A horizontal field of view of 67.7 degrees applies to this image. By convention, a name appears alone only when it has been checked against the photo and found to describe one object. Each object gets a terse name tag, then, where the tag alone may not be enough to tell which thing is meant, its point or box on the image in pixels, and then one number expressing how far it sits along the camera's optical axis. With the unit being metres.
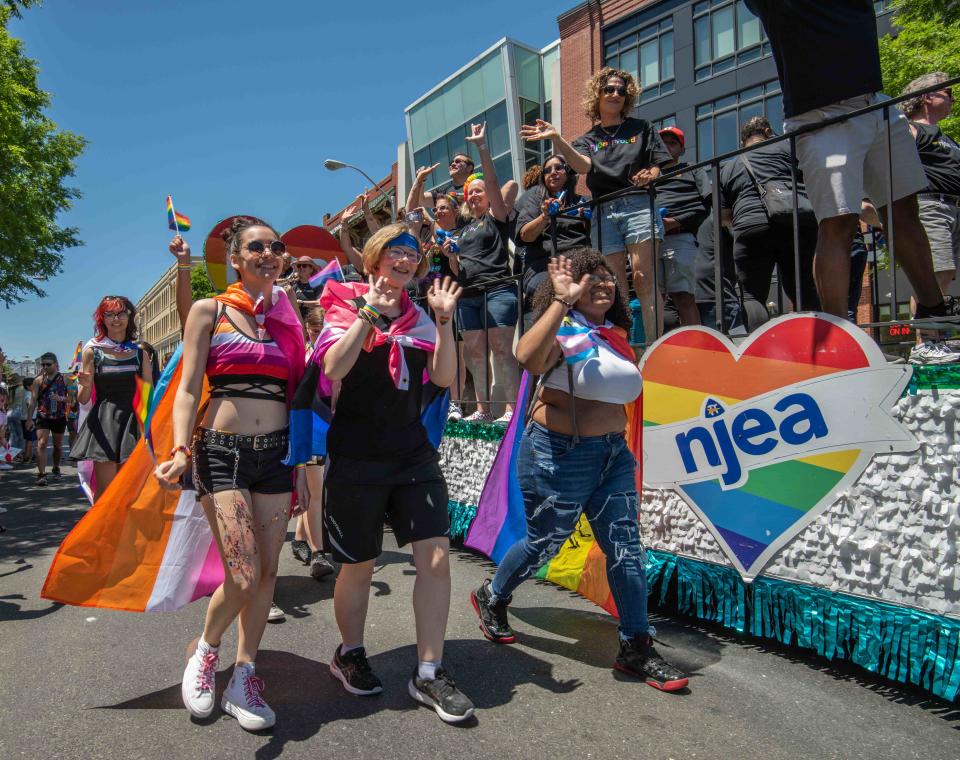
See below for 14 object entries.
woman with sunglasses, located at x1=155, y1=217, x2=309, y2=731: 2.76
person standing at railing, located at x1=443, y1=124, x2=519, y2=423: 5.51
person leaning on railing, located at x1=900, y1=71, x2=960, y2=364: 4.03
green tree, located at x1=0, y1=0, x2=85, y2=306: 13.14
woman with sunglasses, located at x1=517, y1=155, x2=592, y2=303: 5.09
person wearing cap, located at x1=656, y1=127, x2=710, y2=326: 4.90
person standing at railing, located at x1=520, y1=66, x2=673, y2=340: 4.63
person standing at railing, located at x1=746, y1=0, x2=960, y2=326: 3.21
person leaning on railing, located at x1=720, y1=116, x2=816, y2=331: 4.35
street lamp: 18.70
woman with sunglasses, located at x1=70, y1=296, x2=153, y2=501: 5.52
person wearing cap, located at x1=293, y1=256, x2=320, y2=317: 6.76
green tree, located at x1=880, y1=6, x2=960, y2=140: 11.59
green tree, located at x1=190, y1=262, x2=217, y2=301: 46.38
